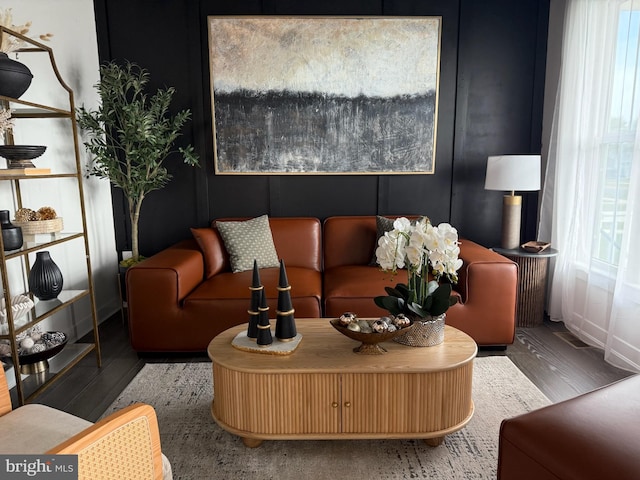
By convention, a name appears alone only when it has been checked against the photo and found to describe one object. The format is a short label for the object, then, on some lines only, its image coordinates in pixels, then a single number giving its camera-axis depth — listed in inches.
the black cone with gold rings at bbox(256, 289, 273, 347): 75.4
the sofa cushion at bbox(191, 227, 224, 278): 125.9
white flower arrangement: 70.5
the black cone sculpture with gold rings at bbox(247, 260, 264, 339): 75.9
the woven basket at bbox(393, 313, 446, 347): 76.5
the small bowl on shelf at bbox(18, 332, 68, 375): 90.8
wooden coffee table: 70.3
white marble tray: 74.0
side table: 124.6
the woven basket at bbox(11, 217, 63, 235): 91.2
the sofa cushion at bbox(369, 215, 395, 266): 129.1
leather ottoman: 43.3
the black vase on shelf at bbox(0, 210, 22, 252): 82.5
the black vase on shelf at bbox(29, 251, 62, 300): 95.2
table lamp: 125.3
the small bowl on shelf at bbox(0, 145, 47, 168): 84.5
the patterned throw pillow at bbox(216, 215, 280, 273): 125.1
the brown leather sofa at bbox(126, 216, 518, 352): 106.8
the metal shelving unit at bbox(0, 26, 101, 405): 80.3
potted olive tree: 124.9
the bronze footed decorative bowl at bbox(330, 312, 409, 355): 71.5
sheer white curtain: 100.9
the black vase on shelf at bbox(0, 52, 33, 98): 79.9
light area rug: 69.1
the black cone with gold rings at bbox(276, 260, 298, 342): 75.0
